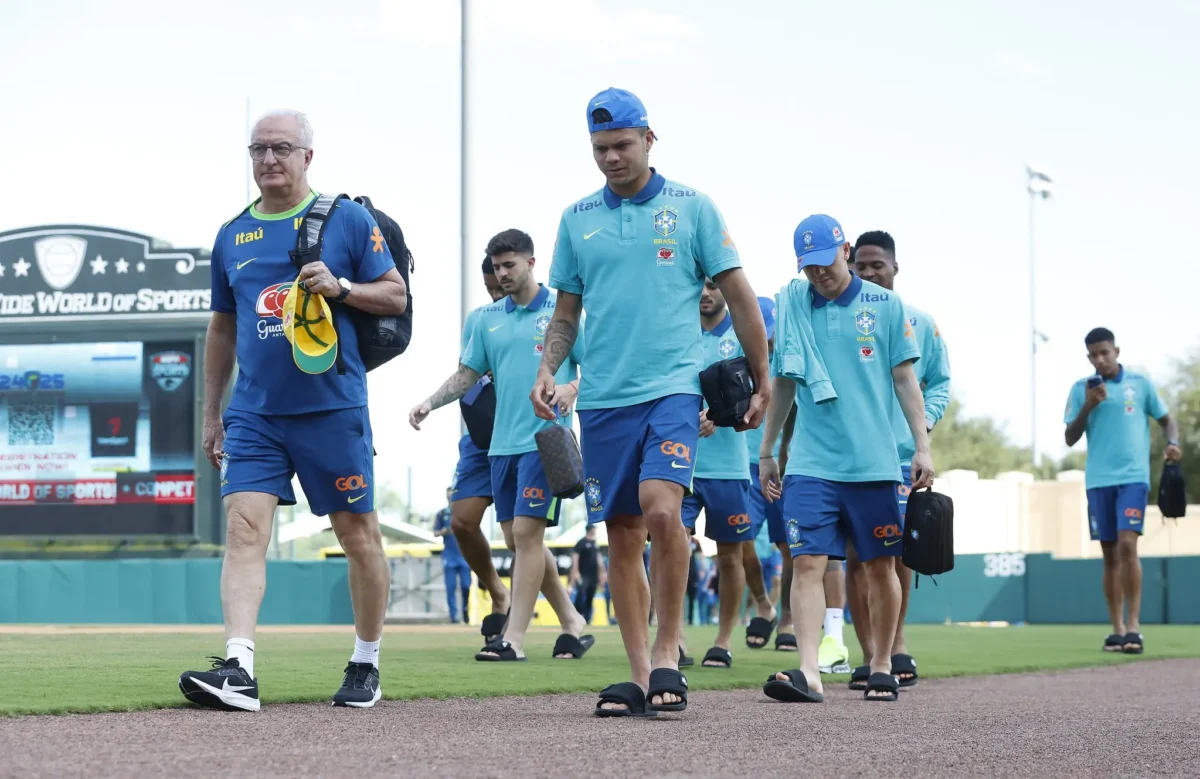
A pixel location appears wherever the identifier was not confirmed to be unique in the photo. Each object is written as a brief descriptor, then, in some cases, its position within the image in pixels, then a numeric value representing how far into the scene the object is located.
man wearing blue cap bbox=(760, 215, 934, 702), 7.39
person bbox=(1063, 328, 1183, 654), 12.70
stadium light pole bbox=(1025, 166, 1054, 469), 58.88
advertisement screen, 23.34
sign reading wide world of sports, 23.88
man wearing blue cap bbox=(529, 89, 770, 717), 5.86
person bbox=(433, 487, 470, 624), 22.75
